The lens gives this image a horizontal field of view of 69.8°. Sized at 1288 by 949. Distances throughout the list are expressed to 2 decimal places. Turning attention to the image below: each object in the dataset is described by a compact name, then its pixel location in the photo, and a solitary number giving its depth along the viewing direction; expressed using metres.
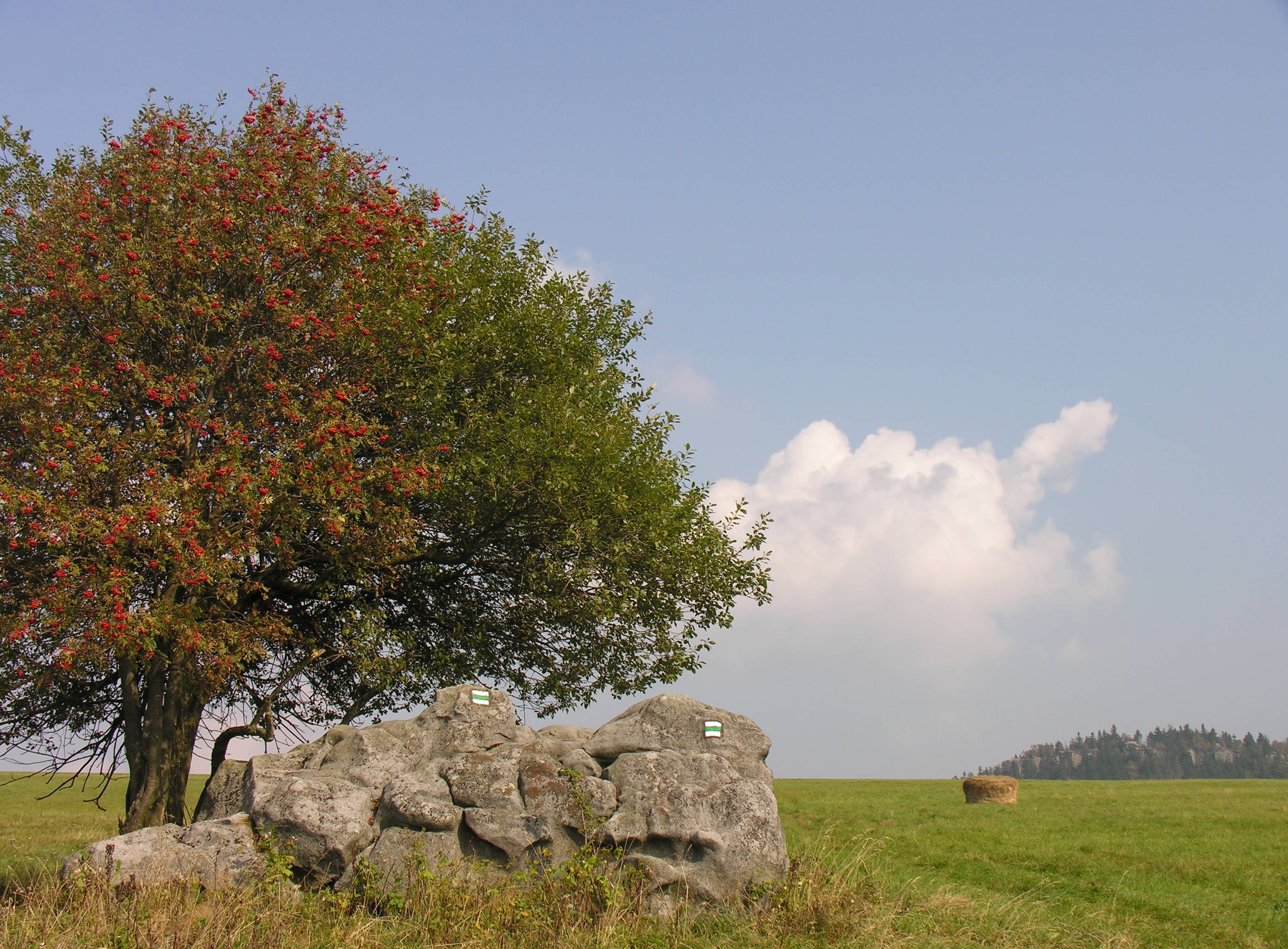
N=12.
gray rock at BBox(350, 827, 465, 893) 11.89
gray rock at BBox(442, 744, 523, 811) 12.93
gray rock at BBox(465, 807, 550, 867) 12.44
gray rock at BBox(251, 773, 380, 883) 12.11
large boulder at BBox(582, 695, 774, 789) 14.35
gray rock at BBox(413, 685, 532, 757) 14.04
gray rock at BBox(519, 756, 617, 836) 12.64
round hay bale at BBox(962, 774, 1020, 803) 35.66
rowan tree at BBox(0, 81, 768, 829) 15.05
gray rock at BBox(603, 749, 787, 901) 12.43
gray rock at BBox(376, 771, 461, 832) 12.41
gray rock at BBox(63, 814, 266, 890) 11.52
